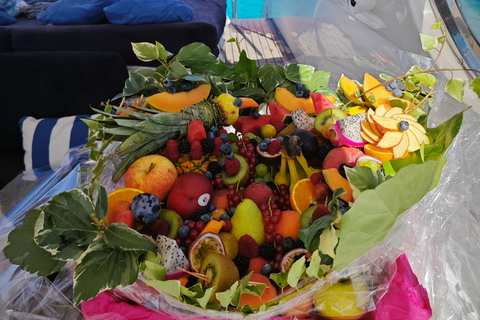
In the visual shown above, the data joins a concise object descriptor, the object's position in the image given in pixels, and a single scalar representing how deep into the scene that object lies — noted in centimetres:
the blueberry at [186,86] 82
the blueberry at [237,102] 79
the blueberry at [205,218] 63
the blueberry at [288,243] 59
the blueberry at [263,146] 73
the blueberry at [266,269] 57
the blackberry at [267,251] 60
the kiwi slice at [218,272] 51
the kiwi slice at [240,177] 70
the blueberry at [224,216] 65
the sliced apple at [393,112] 69
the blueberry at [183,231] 61
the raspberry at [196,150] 71
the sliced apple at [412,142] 61
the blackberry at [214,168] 72
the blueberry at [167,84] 82
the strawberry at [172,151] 73
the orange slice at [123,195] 65
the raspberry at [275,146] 72
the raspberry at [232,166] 69
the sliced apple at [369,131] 67
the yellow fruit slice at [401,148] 62
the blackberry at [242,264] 59
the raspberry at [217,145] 73
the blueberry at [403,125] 62
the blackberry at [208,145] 72
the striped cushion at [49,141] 164
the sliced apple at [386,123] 64
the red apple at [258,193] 67
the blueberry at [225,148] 69
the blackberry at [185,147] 72
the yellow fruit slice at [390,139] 63
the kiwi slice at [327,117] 72
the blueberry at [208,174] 72
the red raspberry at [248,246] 60
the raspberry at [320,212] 55
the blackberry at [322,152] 71
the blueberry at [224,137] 74
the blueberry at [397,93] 81
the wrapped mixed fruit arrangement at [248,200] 49
